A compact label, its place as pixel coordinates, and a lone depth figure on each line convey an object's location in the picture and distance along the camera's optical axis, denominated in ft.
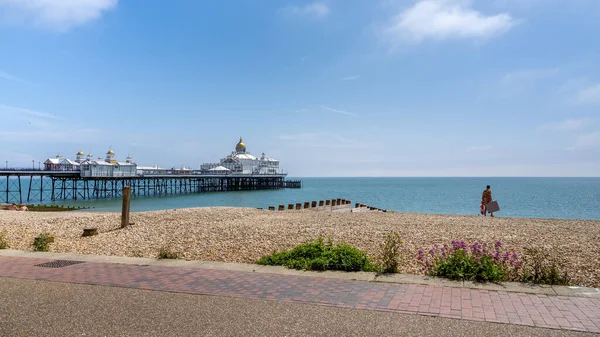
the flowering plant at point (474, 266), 23.36
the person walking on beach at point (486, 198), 76.89
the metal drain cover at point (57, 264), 28.63
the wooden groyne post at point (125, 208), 49.42
